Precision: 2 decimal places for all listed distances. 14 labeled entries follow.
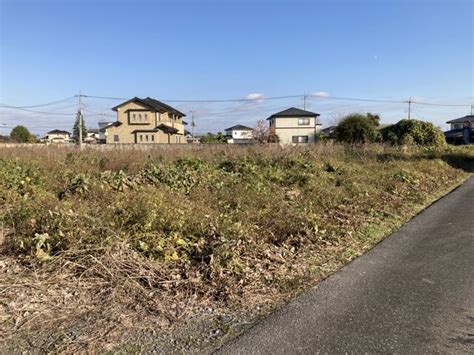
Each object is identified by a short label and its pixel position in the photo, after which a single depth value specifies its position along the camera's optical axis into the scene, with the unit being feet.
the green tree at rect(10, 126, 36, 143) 191.44
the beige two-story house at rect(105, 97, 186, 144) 160.45
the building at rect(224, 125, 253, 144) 273.40
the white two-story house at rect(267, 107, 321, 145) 175.83
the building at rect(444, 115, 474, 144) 161.99
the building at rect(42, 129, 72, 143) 337.84
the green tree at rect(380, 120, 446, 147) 82.58
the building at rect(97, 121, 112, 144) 208.58
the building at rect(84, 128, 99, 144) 308.67
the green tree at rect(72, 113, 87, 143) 273.38
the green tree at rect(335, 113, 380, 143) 115.85
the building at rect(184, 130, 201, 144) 262.47
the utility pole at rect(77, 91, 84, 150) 134.72
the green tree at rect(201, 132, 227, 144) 166.33
